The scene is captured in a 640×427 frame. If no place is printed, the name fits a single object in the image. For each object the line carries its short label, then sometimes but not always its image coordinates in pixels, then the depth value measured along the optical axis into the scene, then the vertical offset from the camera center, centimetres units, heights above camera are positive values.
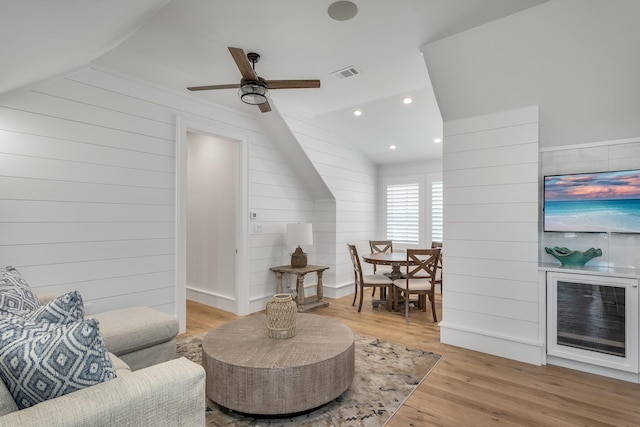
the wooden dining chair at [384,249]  578 -58
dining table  436 -61
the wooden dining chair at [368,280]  459 -92
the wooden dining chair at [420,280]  419 -85
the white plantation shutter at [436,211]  623 +7
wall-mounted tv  293 +11
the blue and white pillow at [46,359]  111 -49
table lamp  468 -27
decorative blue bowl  303 -38
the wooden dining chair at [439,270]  460 -90
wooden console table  463 -97
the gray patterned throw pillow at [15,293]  172 -43
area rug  216 -133
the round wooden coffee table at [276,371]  208 -101
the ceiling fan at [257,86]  275 +110
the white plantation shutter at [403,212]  648 +5
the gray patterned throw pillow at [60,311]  135 -40
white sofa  106 -65
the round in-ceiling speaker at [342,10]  231 +146
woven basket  246 -76
